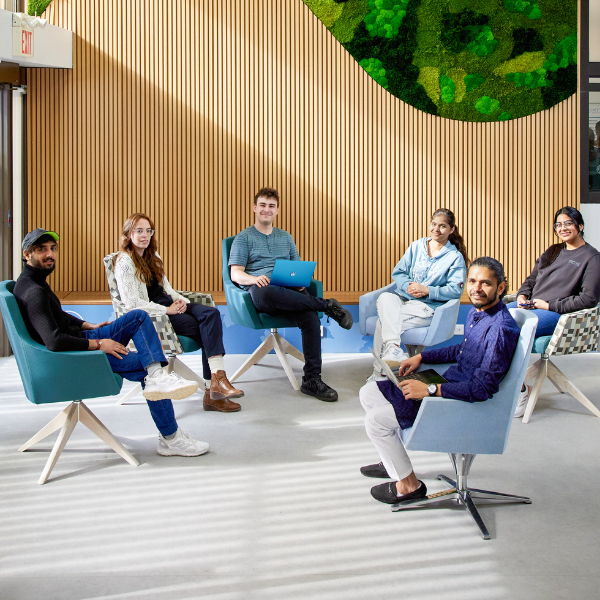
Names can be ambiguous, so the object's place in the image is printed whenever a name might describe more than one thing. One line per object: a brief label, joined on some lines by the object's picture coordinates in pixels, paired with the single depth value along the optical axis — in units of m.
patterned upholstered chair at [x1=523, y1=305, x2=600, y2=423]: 4.02
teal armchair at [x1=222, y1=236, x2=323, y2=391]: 4.75
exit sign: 5.56
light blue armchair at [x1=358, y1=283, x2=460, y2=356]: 4.57
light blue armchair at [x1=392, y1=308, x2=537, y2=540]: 2.47
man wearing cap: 3.00
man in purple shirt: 2.45
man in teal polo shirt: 4.61
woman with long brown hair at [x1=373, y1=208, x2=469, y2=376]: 4.61
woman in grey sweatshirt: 4.18
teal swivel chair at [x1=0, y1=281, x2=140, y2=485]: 2.98
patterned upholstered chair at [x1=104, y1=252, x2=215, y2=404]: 4.14
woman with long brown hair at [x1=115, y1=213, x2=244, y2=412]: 4.15
